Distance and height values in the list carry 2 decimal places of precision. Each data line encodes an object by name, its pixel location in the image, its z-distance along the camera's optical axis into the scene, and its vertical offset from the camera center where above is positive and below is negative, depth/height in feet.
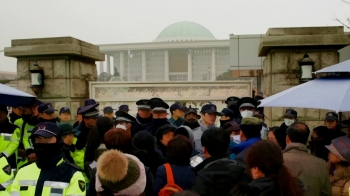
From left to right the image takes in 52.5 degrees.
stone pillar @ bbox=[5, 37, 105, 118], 27.32 +2.15
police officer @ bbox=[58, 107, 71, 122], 22.21 -1.39
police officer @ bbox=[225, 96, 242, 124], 23.49 -1.15
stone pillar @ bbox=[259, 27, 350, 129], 25.09 +2.75
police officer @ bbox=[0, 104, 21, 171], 15.23 -1.98
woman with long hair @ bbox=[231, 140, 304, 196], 7.29 -1.79
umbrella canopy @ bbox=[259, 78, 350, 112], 11.61 -0.20
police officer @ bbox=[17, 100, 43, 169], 17.42 -2.16
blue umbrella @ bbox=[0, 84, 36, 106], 14.55 -0.26
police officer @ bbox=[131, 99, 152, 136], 19.22 -1.39
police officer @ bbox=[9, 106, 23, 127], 20.33 -1.28
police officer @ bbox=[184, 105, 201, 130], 18.56 -1.50
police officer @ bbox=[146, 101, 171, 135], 18.62 -1.36
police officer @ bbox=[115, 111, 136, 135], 16.81 -1.36
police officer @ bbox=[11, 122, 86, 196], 8.67 -2.05
